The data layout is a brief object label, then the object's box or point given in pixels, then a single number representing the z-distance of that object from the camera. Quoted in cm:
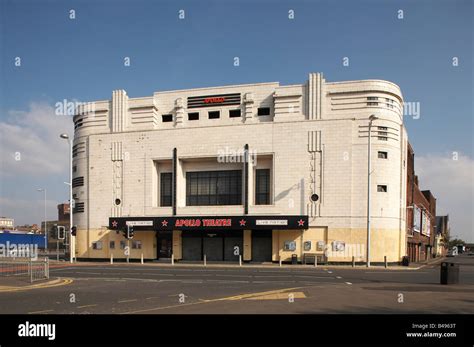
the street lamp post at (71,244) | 4177
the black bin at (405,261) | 3808
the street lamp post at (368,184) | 3575
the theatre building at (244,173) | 3831
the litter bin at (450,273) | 1914
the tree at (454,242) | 18458
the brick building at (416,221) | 4798
